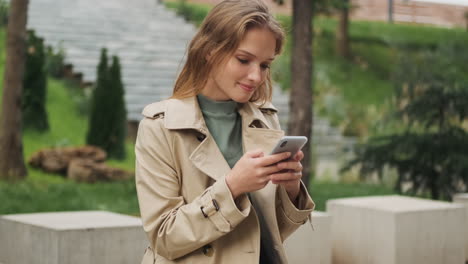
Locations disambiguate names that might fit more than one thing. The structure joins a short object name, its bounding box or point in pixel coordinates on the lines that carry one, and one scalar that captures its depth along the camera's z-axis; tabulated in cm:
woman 227
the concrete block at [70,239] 421
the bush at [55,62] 1507
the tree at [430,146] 873
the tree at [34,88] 1204
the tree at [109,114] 1202
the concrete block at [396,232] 557
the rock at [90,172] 1009
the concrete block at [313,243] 521
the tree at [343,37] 1959
